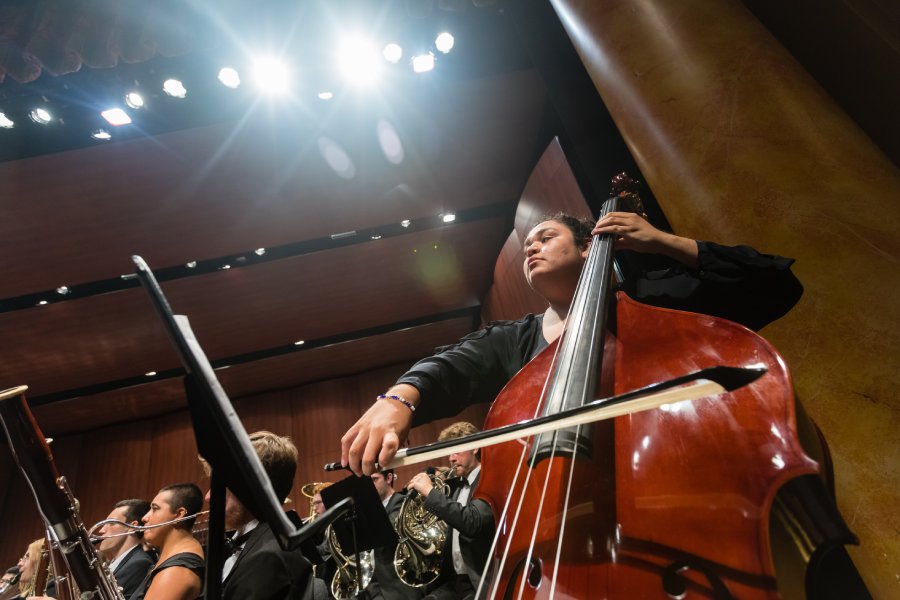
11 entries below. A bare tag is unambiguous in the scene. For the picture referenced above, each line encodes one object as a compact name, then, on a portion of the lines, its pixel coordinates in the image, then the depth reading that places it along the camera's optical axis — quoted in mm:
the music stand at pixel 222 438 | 514
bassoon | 1102
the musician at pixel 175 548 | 2037
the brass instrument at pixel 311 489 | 4039
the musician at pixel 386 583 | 2414
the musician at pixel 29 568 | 3527
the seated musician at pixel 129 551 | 2754
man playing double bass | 950
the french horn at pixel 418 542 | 2475
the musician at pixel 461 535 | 2170
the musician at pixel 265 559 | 1775
